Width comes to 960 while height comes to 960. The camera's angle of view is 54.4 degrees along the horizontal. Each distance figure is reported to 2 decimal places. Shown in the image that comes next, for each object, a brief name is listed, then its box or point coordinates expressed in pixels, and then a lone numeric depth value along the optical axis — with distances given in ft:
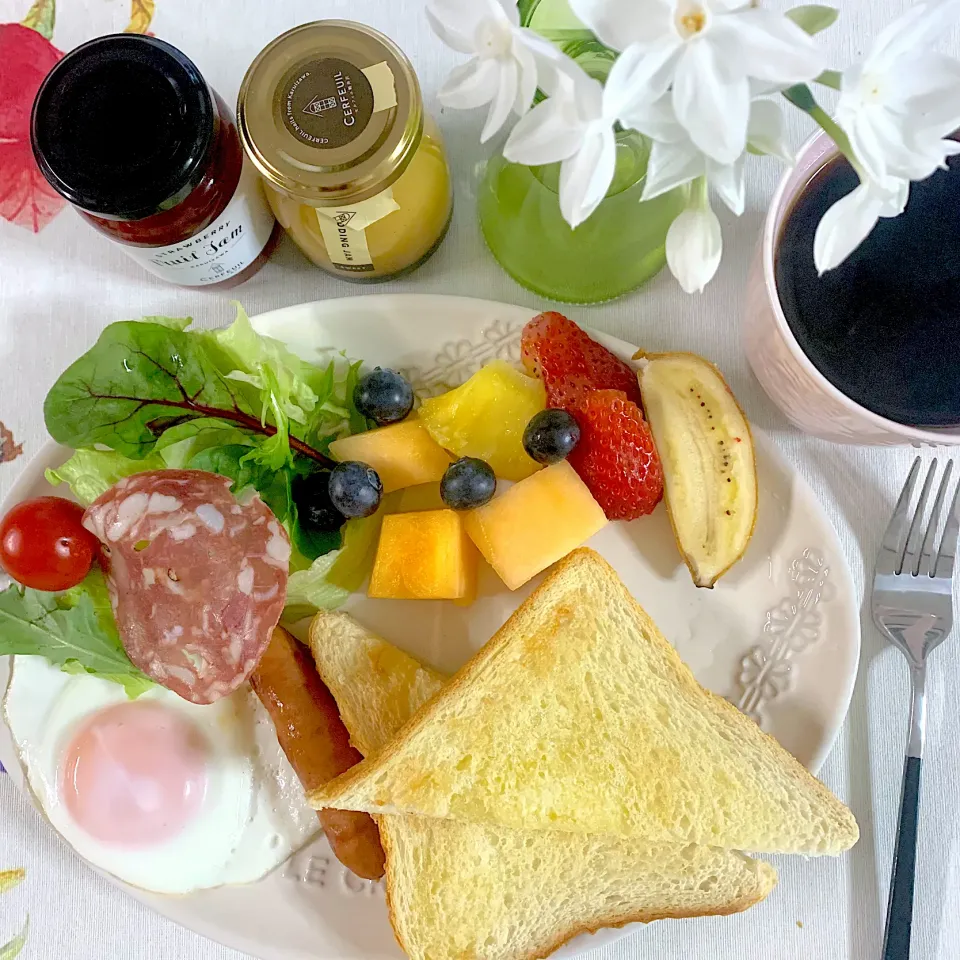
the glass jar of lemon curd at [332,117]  0.78
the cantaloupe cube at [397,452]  0.95
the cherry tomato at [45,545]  0.90
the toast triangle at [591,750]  0.90
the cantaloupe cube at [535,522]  0.92
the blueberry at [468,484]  0.92
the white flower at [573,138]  0.49
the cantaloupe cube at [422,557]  0.94
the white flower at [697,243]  0.54
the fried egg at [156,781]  1.00
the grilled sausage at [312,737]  0.96
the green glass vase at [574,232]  0.80
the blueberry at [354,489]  0.92
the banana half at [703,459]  0.92
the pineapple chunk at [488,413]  0.94
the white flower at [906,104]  0.47
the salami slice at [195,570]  0.91
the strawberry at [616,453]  0.91
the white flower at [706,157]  0.49
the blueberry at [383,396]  0.95
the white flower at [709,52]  0.43
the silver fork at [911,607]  0.95
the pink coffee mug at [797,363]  0.74
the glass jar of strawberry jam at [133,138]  0.79
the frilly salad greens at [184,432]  0.91
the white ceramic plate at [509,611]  0.95
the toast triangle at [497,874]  0.93
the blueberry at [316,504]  0.96
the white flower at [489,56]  0.51
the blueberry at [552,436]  0.90
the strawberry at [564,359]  0.93
